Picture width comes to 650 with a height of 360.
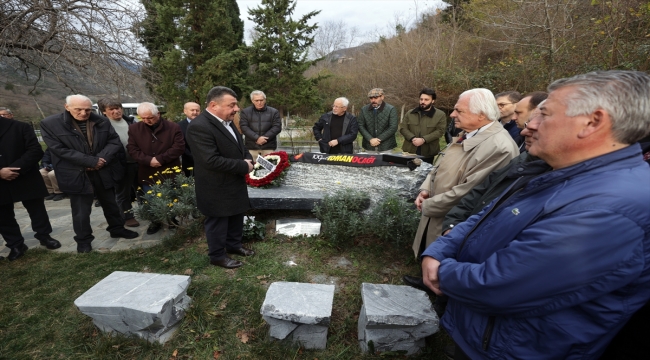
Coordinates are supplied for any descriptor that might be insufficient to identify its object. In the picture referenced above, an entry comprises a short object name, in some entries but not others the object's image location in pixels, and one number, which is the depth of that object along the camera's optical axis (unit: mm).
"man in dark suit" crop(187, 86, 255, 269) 2943
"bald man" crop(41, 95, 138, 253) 3697
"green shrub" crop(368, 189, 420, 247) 3512
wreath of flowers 4809
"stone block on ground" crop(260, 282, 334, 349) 2188
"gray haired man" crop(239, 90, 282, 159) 5824
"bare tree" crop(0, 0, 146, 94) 5855
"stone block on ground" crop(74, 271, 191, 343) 2229
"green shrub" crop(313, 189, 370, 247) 3695
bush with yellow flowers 4059
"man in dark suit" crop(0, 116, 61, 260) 3723
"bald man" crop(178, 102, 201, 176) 5148
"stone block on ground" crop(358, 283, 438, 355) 2127
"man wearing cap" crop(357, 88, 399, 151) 5836
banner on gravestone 4672
